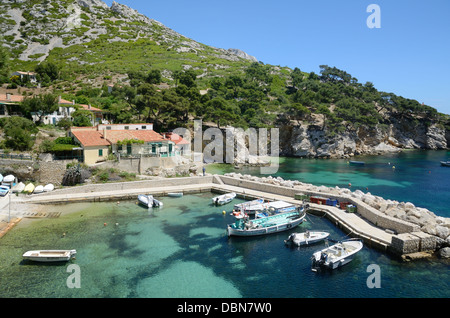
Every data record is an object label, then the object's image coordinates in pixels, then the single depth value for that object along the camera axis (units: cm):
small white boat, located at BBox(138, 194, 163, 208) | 2822
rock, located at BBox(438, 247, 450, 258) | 1840
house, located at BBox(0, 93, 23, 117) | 4094
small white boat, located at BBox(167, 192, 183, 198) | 3164
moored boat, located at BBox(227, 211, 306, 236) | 2191
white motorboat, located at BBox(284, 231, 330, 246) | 2042
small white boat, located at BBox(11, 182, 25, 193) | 2891
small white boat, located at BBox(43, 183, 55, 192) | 2933
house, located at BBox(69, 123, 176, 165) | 3422
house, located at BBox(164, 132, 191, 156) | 4528
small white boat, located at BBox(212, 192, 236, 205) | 2934
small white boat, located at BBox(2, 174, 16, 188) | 2939
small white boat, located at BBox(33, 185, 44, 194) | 2901
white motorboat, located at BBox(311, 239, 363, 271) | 1722
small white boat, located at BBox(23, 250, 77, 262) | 1755
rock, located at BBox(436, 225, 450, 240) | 1928
